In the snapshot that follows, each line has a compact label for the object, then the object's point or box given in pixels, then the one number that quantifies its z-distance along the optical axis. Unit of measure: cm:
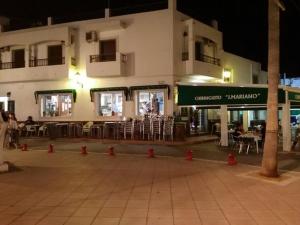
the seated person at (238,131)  1116
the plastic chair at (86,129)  1523
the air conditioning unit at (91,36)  1573
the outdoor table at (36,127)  1627
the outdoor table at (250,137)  1064
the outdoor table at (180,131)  1353
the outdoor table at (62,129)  1557
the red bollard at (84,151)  1032
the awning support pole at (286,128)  1112
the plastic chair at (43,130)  1596
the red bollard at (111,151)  1007
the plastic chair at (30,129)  1626
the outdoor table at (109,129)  1446
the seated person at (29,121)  1655
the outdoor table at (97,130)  1476
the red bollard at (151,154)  971
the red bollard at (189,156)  917
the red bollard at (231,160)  838
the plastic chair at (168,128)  1348
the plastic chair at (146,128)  1387
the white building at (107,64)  1480
